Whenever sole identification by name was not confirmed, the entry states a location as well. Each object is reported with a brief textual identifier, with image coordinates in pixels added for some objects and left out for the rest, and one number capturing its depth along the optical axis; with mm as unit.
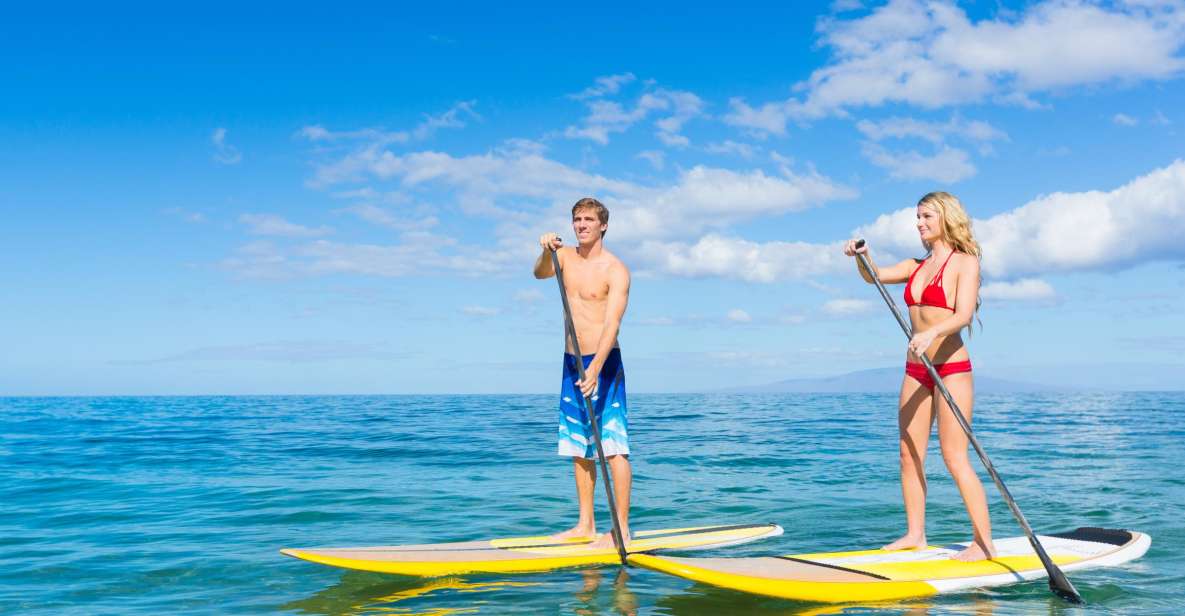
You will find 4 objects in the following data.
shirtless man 6469
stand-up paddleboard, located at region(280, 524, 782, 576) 5812
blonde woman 5500
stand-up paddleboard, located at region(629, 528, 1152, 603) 5082
